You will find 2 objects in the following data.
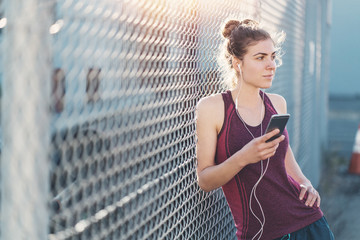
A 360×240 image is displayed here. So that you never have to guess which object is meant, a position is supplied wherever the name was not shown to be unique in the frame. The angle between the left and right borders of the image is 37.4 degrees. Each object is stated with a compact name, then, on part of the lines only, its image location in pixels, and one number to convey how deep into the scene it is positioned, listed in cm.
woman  254
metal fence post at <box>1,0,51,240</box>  127
